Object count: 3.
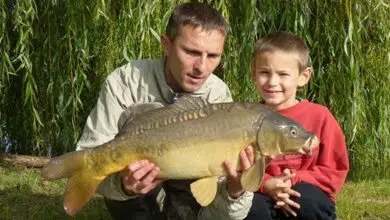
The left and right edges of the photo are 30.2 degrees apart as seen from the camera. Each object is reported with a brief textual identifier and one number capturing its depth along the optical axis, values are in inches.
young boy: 120.7
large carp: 99.2
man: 115.4
